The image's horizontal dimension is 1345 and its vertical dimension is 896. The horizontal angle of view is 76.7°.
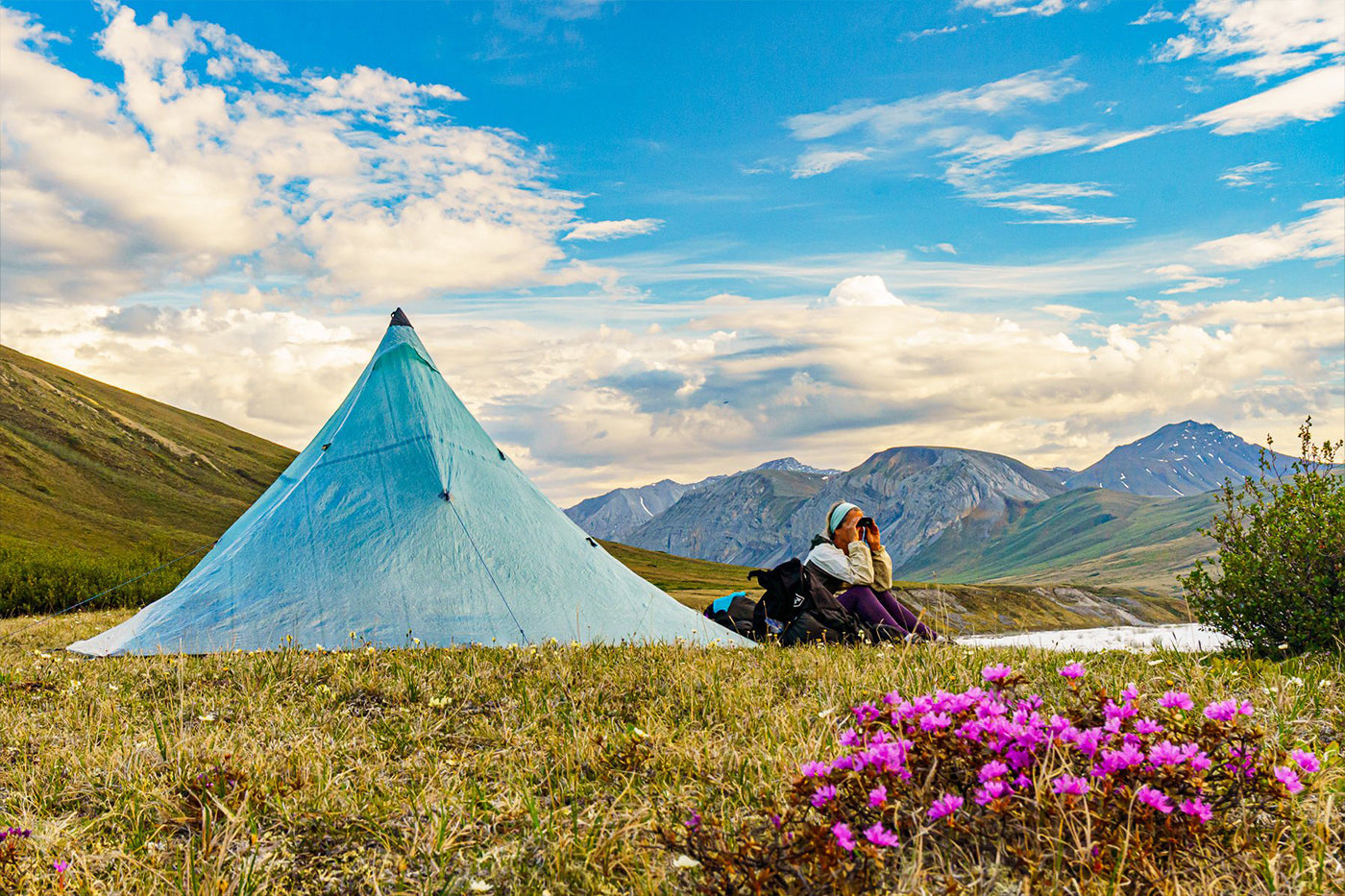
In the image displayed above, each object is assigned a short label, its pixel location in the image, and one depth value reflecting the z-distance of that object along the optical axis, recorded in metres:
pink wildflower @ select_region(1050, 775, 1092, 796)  2.88
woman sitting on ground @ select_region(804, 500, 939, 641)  10.84
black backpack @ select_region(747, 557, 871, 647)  10.16
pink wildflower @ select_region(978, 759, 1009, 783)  2.97
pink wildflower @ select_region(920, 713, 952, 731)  3.25
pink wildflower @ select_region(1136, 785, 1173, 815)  2.91
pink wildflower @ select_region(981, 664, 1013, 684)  3.67
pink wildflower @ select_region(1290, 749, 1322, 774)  3.10
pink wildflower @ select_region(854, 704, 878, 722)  3.51
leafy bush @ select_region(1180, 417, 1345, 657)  10.45
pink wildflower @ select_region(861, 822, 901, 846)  2.76
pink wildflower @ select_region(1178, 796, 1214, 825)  2.95
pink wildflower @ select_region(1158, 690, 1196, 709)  3.37
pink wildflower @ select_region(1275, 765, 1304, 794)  3.03
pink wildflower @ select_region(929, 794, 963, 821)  2.89
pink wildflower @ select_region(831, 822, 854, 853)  2.76
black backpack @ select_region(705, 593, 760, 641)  12.06
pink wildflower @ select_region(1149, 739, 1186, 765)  3.04
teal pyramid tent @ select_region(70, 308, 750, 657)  11.03
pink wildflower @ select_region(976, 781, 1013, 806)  2.92
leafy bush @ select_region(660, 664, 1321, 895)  2.97
